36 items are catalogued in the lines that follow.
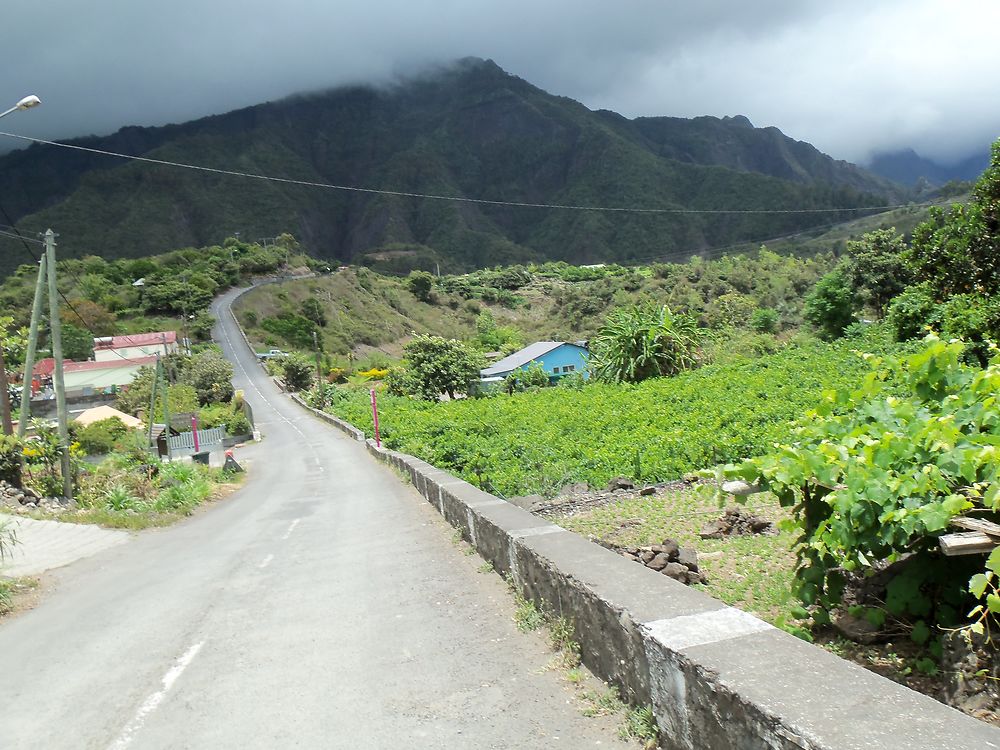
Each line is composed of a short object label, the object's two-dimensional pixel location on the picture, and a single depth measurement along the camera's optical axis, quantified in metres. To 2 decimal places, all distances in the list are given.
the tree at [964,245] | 15.85
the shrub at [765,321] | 47.75
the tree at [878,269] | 34.88
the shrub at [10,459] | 16.47
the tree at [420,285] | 118.12
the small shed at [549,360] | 57.44
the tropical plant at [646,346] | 31.92
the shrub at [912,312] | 21.69
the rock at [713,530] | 6.81
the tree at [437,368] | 46.66
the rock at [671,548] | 5.47
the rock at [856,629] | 3.76
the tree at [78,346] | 77.06
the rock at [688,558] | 5.39
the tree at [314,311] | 101.19
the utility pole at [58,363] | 16.28
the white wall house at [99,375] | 66.75
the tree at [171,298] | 96.81
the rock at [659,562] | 5.25
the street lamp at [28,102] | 11.84
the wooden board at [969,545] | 2.87
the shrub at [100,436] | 39.78
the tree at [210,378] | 64.38
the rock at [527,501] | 9.66
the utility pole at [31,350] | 19.64
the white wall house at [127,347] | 72.12
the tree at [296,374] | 73.00
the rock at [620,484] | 10.18
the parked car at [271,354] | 85.32
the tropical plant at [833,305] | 35.47
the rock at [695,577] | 5.13
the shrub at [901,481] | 3.11
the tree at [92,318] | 83.44
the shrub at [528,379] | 43.72
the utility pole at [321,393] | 60.47
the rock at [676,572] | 5.05
